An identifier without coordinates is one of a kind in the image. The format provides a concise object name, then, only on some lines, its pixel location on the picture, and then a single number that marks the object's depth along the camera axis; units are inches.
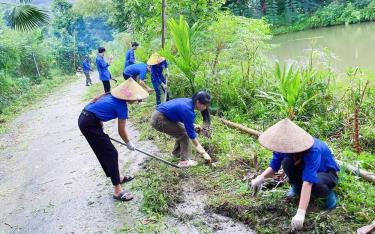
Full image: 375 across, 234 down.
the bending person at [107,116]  183.2
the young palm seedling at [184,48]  312.0
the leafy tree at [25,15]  384.3
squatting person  142.9
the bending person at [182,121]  198.7
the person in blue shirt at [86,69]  718.7
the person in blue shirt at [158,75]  340.2
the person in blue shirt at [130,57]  413.9
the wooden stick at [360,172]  178.2
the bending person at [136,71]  349.4
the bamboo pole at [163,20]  359.3
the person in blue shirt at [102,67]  398.0
